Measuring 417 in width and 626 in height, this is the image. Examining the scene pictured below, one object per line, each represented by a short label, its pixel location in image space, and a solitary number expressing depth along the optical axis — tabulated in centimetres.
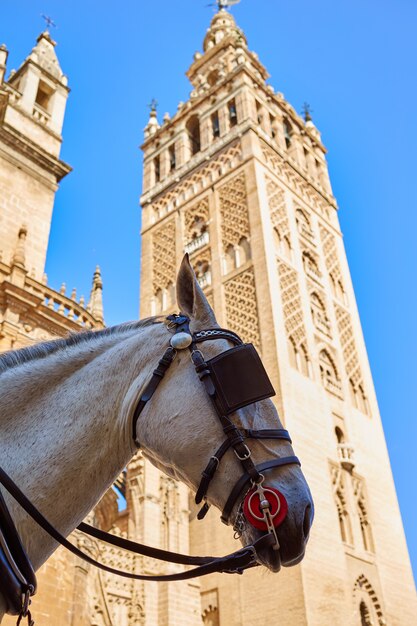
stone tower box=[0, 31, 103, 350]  980
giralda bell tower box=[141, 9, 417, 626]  1458
